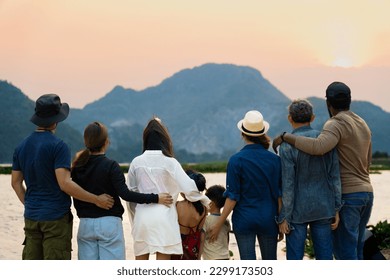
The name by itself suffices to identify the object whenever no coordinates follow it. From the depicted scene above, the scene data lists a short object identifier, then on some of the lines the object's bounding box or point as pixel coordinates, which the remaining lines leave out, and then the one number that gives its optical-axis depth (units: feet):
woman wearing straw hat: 33.56
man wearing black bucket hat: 32.25
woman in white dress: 34.38
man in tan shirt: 34.52
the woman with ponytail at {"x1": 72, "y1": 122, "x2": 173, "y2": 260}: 32.93
